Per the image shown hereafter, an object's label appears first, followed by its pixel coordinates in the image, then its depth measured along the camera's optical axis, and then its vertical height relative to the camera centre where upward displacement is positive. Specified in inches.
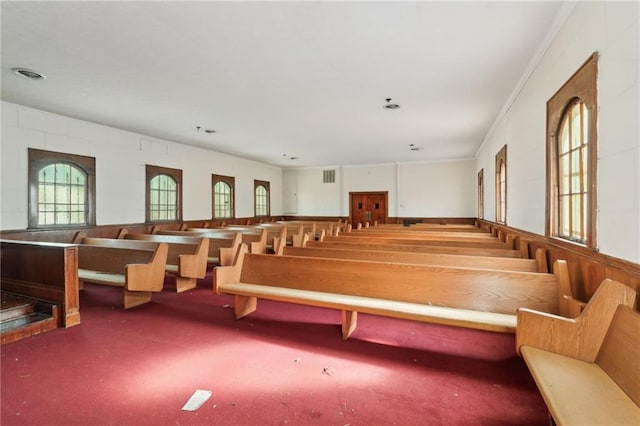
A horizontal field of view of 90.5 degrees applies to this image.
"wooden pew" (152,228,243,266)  165.3 -16.7
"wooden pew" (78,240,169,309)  129.7 -24.4
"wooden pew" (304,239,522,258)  121.3 -15.0
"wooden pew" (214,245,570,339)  78.2 -22.6
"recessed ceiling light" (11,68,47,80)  127.6 +57.8
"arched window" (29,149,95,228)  179.0 +14.6
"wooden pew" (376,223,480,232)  232.8 -11.8
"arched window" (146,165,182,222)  248.1 +15.8
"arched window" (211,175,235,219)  315.2 +17.3
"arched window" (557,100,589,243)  80.5 +11.1
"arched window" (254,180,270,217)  384.2 +19.1
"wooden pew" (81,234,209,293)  153.6 -21.6
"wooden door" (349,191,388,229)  402.9 +7.3
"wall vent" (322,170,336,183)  425.1 +49.6
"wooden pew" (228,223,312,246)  221.6 -15.6
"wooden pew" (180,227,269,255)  165.3 -14.5
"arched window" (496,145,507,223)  174.4 +16.5
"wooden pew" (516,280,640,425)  43.9 -25.6
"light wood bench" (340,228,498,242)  161.9 -13.0
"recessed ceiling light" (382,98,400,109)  168.7 +58.4
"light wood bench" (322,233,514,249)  138.2 -13.8
